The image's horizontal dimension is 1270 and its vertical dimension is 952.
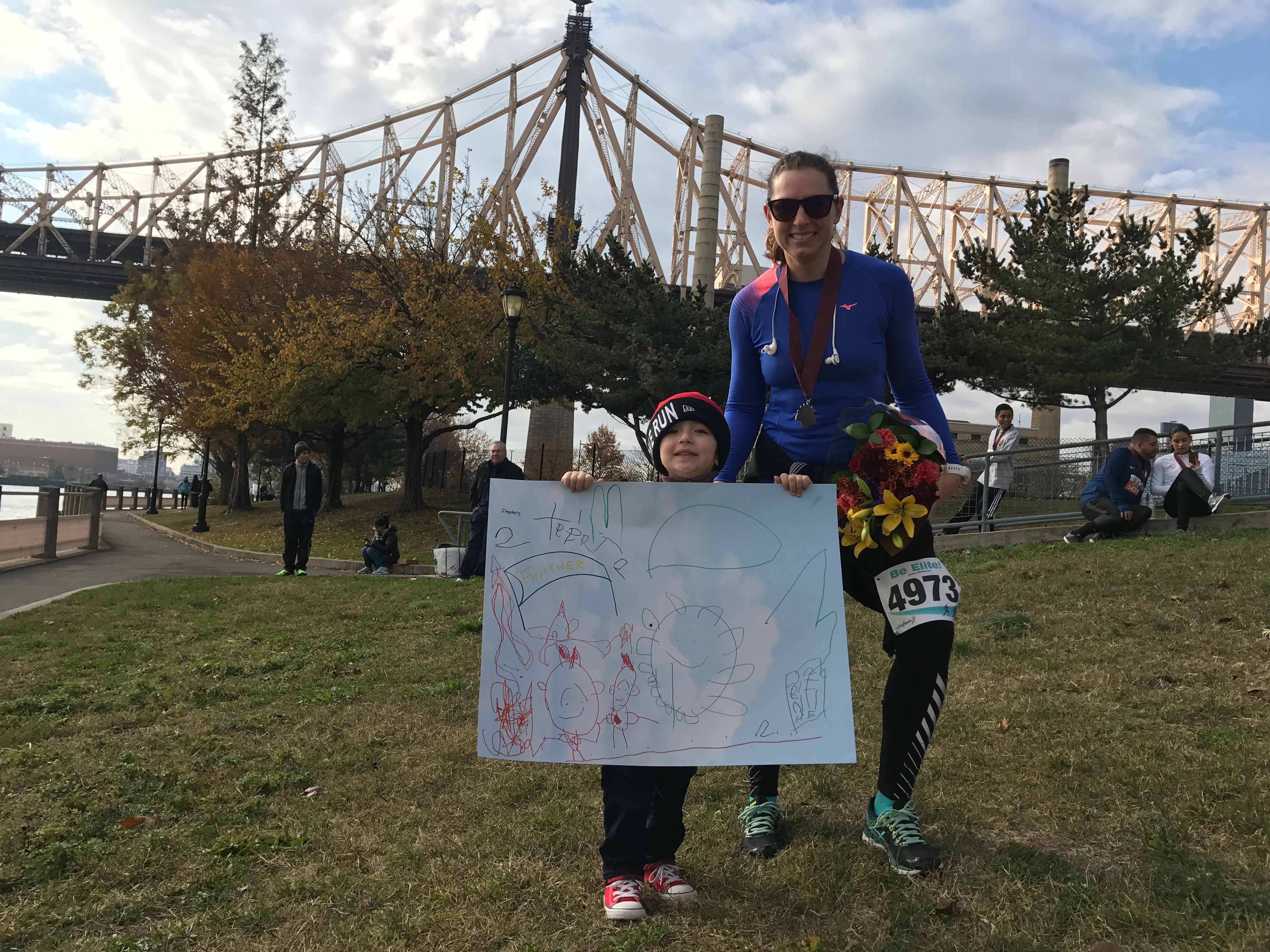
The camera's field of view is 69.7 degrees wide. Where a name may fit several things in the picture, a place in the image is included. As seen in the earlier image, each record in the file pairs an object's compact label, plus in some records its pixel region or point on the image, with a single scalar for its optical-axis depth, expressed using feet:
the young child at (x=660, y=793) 7.49
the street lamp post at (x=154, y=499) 123.44
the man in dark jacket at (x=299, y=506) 37.14
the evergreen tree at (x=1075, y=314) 76.43
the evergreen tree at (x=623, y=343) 65.92
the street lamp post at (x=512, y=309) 49.93
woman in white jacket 32.50
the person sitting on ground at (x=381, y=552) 43.65
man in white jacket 37.45
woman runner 7.98
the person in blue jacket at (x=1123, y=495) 32.55
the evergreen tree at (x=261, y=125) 106.22
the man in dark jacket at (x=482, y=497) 30.89
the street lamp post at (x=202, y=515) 75.50
